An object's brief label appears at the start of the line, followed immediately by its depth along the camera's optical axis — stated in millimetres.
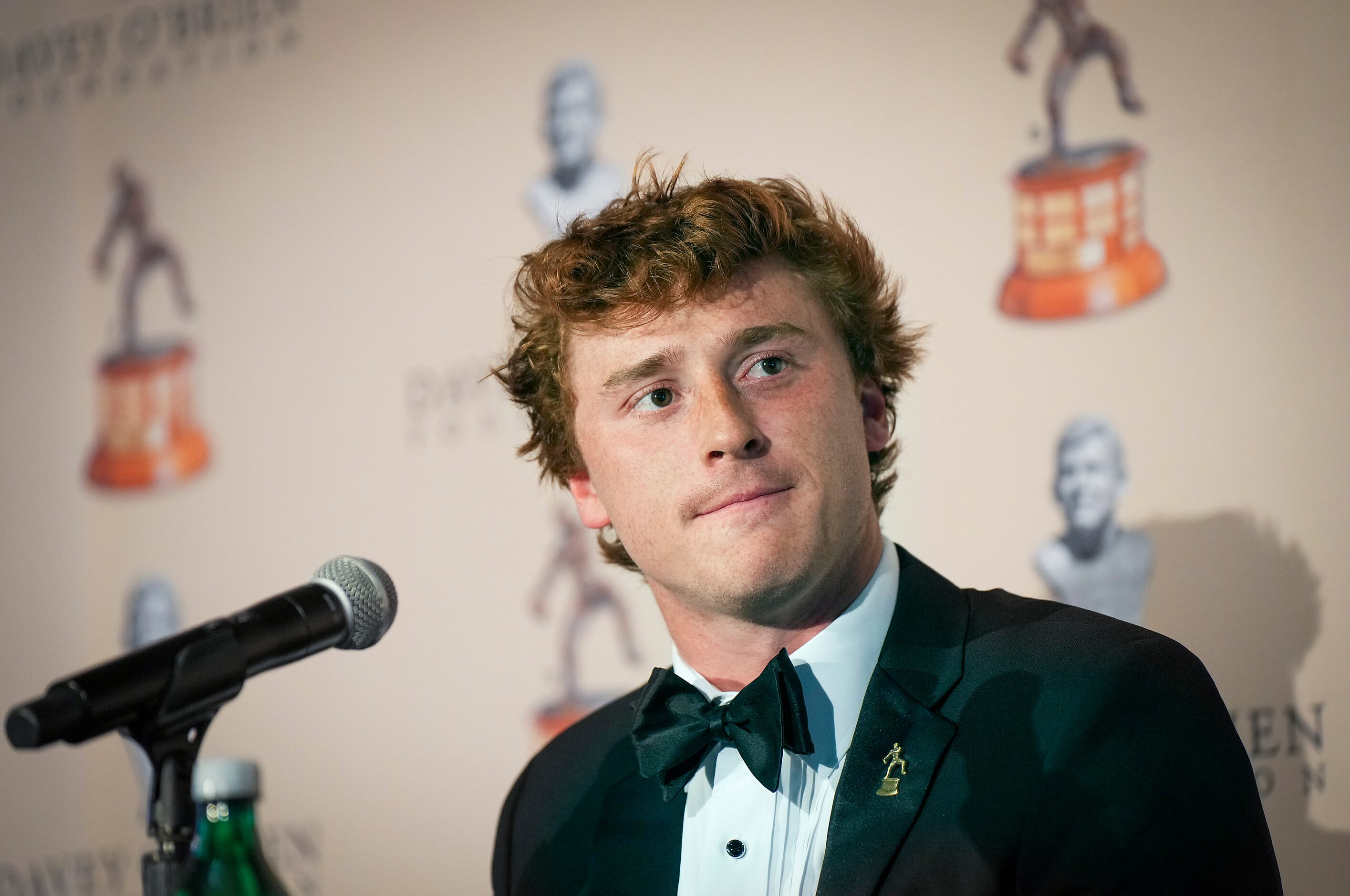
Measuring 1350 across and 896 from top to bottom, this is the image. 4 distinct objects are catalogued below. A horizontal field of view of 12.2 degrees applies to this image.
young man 3176
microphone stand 3013
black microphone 2986
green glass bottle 3017
